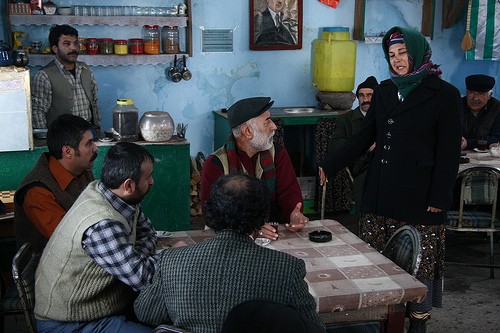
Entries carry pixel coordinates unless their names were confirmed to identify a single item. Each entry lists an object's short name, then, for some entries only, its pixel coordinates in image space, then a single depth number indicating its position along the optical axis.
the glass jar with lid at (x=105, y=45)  6.14
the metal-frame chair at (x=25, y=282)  2.51
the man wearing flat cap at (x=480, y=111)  5.73
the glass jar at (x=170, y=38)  6.33
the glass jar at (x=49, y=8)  5.84
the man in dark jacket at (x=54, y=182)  3.15
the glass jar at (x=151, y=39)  6.27
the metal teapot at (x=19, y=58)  4.92
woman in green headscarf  3.38
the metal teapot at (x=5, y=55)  4.70
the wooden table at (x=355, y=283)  2.42
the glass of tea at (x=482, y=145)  5.36
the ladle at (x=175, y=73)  6.44
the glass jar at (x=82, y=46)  6.06
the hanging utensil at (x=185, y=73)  6.46
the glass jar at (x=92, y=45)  6.09
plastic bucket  6.66
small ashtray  3.02
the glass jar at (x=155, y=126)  5.20
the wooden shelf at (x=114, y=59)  5.91
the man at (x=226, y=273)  1.99
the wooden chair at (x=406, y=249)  2.72
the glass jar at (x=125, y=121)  5.29
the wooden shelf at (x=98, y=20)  5.82
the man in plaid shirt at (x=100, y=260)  2.43
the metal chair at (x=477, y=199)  4.50
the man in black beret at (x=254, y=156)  3.47
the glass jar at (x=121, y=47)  6.18
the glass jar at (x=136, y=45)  6.23
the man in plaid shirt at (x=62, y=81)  5.49
